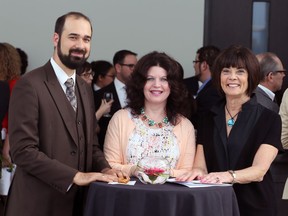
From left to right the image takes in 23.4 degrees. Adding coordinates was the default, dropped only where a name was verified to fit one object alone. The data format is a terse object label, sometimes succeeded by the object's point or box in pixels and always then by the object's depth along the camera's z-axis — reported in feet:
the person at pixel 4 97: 17.19
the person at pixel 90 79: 19.01
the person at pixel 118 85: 19.52
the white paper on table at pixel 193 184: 11.68
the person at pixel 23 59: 22.93
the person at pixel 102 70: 23.09
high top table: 11.24
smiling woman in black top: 12.87
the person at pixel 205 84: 16.11
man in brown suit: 11.80
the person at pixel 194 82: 22.07
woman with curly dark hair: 13.66
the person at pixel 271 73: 17.70
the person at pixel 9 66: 18.77
